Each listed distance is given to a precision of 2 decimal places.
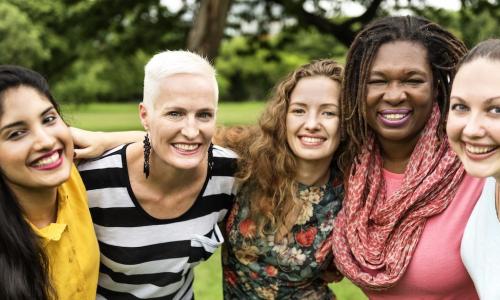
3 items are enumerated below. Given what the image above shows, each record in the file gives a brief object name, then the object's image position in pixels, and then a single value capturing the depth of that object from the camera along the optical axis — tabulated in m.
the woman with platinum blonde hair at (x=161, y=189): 2.84
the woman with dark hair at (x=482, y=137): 2.26
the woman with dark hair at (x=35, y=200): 2.44
